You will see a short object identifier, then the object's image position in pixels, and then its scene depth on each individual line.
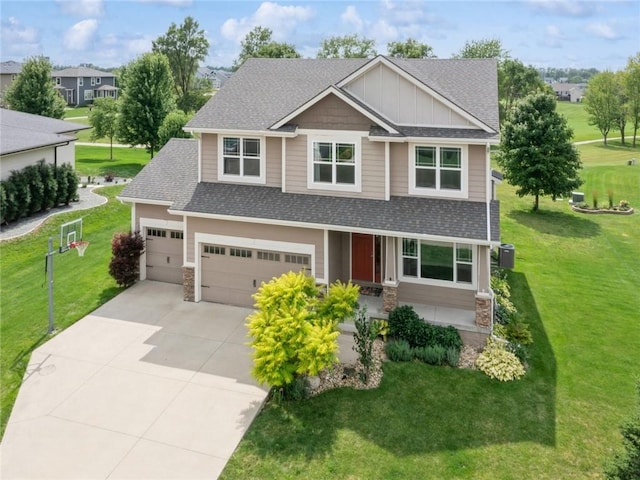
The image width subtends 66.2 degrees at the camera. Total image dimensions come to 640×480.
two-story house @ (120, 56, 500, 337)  15.25
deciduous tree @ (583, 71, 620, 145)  64.19
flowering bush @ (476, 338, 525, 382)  13.10
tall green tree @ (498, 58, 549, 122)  69.00
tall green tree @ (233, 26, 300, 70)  73.88
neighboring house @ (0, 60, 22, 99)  90.31
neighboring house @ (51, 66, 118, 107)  104.50
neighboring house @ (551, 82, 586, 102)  138.88
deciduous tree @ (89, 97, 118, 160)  47.31
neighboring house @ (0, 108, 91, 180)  24.58
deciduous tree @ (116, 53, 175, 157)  43.22
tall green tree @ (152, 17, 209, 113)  72.62
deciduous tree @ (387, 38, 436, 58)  63.68
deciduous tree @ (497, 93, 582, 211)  29.62
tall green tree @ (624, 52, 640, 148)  61.09
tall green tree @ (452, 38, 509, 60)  72.50
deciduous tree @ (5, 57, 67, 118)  47.81
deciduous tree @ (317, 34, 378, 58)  68.44
